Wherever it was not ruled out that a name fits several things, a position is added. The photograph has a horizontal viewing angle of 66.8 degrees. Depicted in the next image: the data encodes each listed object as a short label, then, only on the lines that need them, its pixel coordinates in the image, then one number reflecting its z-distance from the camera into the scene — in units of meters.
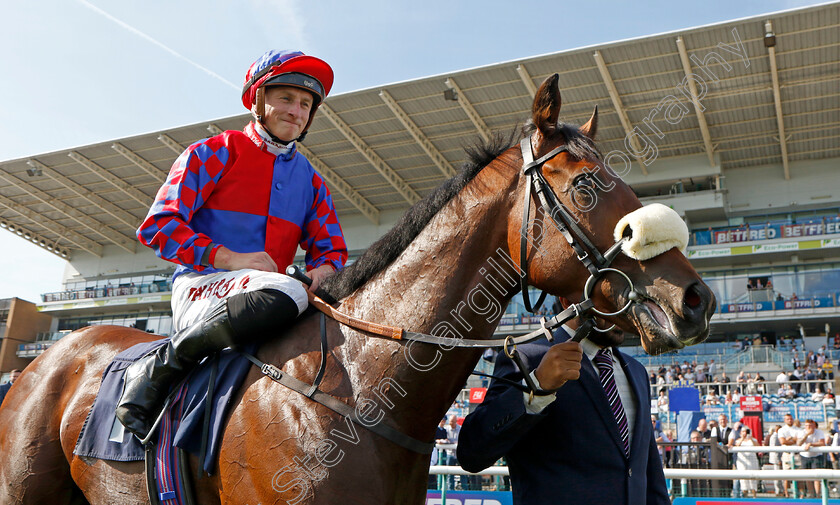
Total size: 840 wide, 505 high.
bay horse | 1.57
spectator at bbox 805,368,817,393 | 16.58
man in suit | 2.03
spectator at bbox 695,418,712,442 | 10.42
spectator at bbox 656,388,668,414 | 14.58
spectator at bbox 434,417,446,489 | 8.10
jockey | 1.84
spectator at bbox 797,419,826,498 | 6.40
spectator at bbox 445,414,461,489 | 9.10
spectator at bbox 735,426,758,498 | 5.36
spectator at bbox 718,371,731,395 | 17.11
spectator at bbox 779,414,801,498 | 9.52
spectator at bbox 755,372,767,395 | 16.34
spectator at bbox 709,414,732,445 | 10.09
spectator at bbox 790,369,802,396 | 16.70
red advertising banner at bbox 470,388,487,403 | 14.06
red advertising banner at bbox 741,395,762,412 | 13.20
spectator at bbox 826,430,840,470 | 6.52
